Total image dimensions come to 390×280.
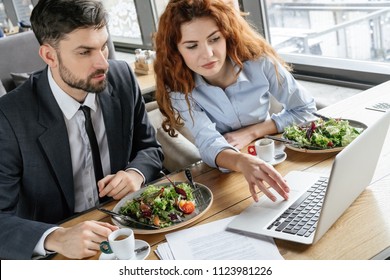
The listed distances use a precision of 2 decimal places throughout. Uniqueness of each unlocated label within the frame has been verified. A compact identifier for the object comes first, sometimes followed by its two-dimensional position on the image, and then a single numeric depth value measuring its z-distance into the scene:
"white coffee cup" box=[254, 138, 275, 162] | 1.58
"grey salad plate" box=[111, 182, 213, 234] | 1.29
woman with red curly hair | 1.78
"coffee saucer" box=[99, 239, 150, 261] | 1.19
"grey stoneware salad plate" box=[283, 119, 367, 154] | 1.58
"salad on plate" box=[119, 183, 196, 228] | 1.34
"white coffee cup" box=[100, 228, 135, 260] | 1.15
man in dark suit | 1.58
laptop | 1.07
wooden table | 1.09
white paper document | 1.13
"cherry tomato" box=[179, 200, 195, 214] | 1.36
